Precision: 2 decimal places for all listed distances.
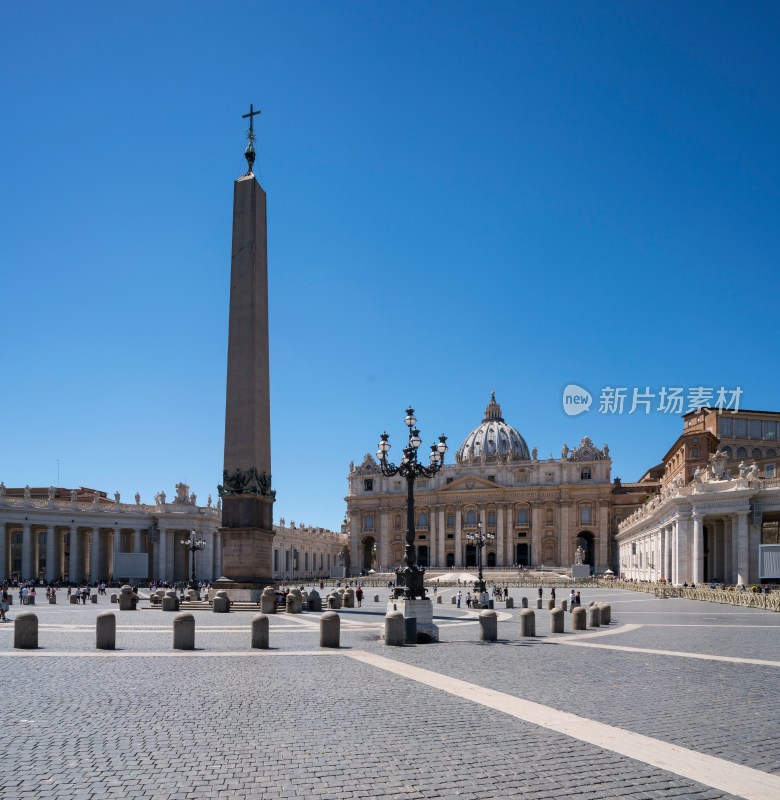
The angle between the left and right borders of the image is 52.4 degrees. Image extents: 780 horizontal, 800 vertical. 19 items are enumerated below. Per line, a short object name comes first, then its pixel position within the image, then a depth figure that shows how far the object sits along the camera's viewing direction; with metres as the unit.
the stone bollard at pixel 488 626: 18.41
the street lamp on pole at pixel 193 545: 45.00
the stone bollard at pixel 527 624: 19.72
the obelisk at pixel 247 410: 28.86
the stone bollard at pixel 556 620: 21.00
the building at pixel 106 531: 64.81
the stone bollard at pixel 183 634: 16.19
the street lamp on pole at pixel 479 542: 39.72
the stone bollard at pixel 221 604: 27.73
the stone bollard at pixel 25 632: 16.05
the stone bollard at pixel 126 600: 30.44
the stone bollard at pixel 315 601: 29.77
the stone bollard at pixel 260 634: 16.50
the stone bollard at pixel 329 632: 16.73
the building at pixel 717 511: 45.31
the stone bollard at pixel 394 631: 17.42
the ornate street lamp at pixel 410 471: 19.45
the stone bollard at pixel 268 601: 26.57
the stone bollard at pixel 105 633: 16.00
